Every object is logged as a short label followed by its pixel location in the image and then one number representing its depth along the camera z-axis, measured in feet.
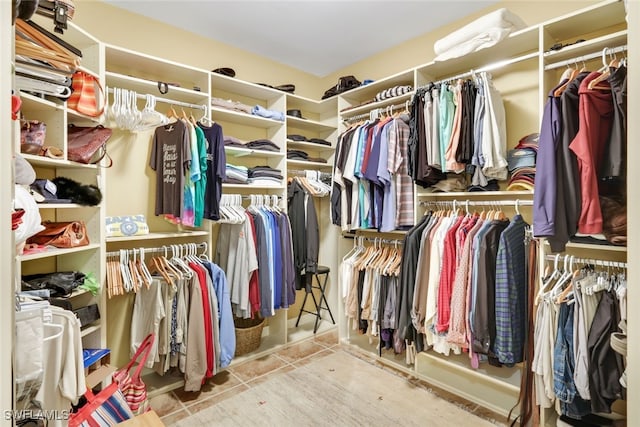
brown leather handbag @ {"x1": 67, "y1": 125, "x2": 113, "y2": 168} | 6.65
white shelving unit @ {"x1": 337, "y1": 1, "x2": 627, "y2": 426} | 6.36
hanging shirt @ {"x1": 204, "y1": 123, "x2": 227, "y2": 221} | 8.50
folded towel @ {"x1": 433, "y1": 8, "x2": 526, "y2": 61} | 6.99
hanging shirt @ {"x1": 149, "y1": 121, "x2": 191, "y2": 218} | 8.04
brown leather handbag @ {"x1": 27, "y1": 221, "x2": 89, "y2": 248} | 6.34
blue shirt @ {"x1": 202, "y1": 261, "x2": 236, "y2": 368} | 8.45
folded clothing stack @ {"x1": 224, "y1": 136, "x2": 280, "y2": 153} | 9.50
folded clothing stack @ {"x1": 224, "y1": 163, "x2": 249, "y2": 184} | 9.50
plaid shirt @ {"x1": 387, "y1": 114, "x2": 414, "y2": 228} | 8.50
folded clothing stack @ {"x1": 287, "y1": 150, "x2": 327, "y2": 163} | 11.29
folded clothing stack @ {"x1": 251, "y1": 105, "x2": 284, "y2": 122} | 10.05
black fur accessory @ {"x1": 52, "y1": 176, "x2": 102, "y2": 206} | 6.63
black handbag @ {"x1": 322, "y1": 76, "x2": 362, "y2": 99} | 10.92
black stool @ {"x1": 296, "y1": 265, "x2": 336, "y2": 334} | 11.73
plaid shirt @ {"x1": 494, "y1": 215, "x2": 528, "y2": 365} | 6.47
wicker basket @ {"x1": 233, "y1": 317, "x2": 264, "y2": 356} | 9.75
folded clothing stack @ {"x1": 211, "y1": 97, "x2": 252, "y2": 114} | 9.32
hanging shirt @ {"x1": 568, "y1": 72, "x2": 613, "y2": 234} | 5.22
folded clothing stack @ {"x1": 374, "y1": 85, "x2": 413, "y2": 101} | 9.11
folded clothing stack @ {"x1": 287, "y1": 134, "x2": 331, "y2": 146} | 11.28
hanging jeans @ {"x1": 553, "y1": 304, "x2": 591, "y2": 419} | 5.68
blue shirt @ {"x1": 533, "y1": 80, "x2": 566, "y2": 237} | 5.51
